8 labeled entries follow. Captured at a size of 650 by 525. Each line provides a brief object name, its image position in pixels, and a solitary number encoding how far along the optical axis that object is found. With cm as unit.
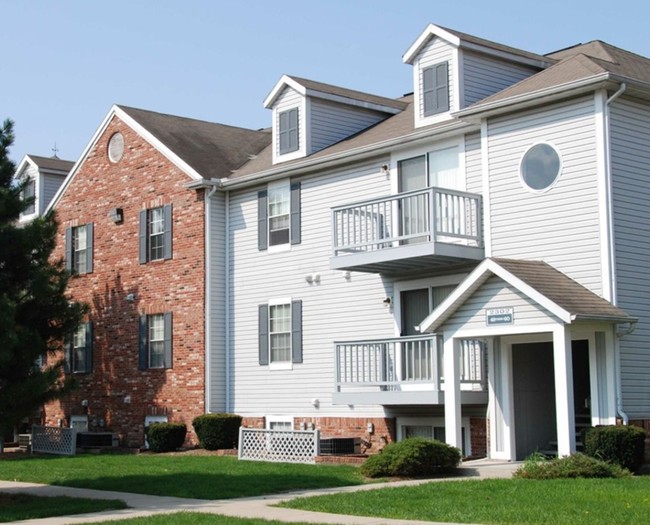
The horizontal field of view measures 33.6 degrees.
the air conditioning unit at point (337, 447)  2328
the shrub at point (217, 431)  2678
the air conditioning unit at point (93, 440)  2977
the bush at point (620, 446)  1775
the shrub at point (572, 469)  1661
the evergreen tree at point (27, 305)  1717
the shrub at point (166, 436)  2773
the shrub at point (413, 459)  1830
